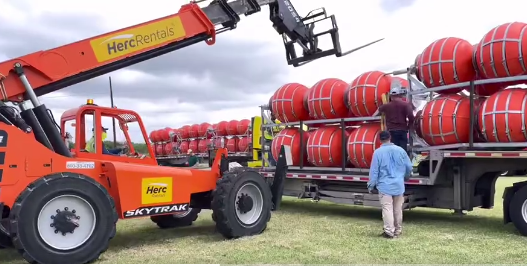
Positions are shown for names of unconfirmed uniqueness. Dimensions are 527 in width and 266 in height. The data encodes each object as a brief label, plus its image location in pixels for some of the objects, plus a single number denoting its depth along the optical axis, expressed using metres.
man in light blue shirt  8.18
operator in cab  7.67
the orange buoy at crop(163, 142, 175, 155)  29.76
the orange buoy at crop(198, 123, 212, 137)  27.58
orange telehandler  6.36
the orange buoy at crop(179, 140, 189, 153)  28.72
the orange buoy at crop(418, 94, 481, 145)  8.85
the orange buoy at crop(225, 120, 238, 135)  24.97
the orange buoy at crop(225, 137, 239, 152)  24.56
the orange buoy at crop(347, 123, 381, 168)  10.09
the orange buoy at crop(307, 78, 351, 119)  11.02
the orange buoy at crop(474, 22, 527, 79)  8.16
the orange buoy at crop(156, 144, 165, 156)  30.36
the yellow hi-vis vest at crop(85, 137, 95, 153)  7.66
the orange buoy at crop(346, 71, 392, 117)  10.28
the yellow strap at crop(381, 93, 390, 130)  9.83
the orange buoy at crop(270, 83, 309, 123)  11.91
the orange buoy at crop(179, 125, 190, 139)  28.89
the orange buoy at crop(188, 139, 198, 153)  28.07
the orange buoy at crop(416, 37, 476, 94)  9.00
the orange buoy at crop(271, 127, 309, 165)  11.72
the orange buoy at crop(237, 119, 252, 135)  24.11
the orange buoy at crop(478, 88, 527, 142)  8.05
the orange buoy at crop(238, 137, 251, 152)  23.44
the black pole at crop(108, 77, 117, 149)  8.16
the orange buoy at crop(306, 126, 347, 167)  10.88
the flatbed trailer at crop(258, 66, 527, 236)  8.30
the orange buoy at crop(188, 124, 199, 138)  28.24
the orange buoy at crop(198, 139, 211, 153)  26.88
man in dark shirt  9.59
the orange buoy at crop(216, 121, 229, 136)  25.70
